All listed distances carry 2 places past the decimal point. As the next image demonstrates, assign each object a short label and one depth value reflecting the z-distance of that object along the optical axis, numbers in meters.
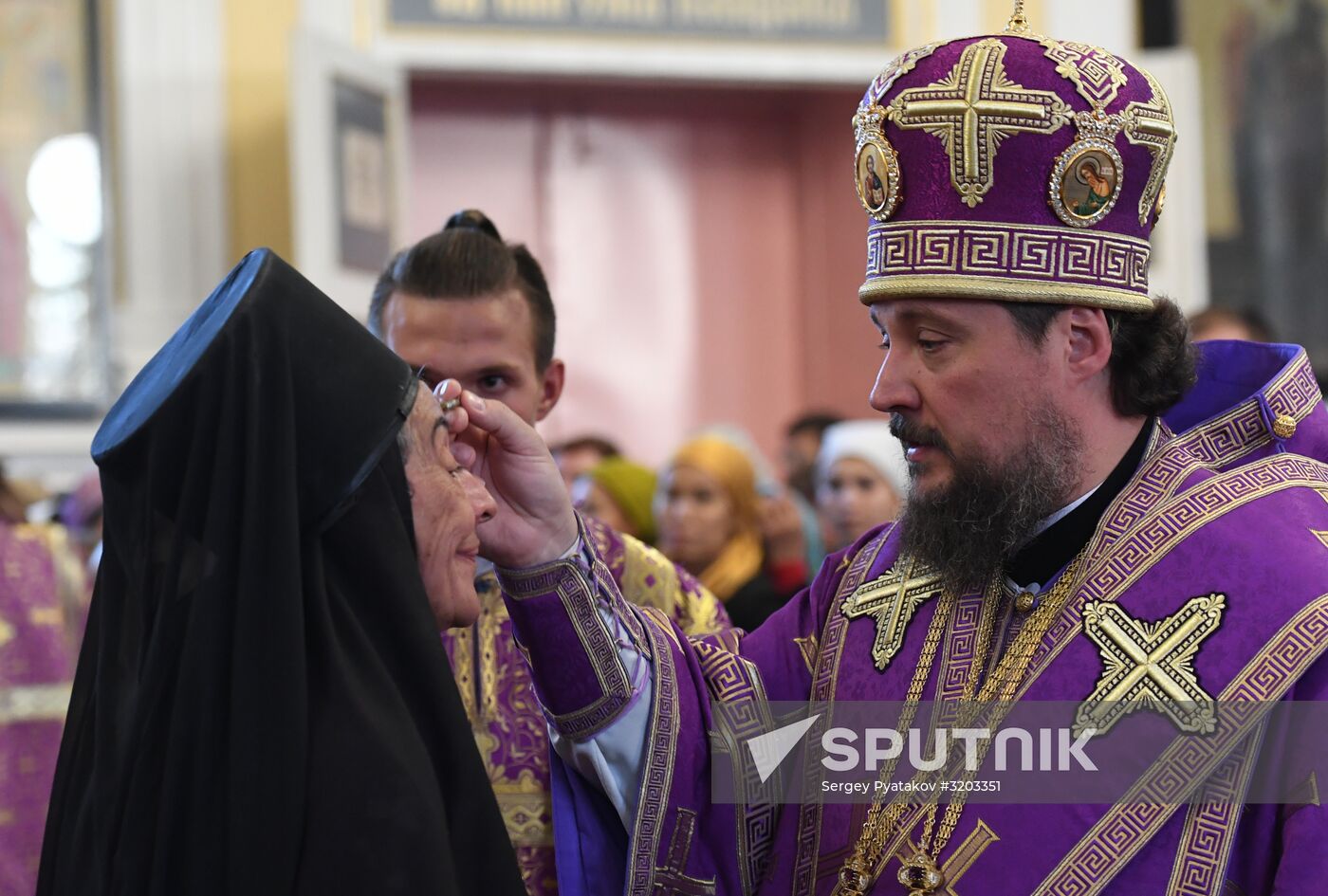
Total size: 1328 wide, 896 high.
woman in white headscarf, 6.09
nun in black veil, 1.77
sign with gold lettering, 8.63
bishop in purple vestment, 2.31
